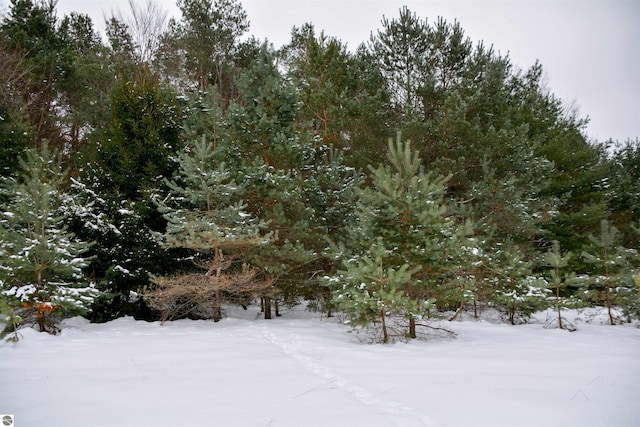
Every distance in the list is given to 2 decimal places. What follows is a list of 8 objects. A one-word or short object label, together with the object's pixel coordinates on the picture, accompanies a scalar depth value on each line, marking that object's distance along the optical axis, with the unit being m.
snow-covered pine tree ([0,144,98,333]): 7.73
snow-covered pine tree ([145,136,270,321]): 9.20
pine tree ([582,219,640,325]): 10.07
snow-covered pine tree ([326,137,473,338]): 7.27
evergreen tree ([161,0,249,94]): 19.42
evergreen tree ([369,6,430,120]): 14.02
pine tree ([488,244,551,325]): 10.09
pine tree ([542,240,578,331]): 9.65
